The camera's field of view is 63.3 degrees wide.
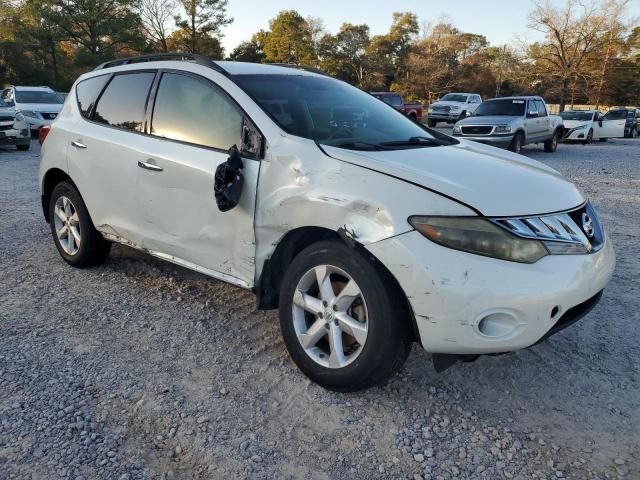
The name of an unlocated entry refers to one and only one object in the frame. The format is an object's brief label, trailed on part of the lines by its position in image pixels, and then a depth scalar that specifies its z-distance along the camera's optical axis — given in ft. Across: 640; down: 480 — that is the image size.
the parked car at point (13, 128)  43.47
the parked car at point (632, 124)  79.88
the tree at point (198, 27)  135.23
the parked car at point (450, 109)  86.96
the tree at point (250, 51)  176.47
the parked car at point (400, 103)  78.55
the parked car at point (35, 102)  53.47
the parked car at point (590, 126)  64.03
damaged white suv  7.47
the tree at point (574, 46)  139.23
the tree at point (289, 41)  168.45
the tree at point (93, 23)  114.42
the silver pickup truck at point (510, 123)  44.86
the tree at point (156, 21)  135.64
